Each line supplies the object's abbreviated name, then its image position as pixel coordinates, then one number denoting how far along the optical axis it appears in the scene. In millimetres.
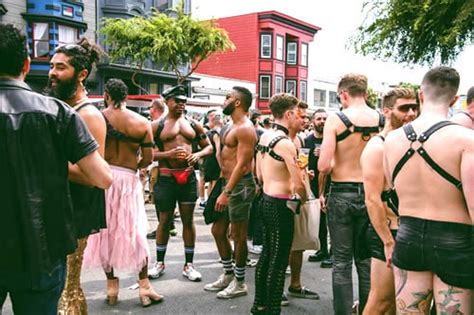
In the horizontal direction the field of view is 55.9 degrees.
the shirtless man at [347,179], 3676
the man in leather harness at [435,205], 2301
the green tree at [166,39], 24156
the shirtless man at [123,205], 4328
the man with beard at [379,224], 2943
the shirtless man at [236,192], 4707
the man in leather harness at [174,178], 5281
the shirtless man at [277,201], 3893
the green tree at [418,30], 9406
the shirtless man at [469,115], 4094
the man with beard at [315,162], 6234
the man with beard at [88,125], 2775
